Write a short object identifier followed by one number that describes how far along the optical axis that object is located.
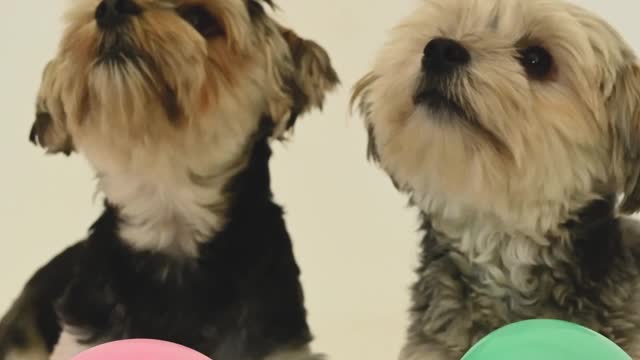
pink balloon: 0.60
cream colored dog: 0.67
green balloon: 0.60
